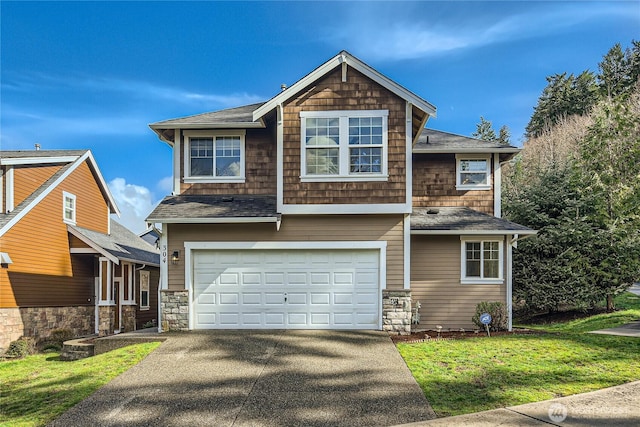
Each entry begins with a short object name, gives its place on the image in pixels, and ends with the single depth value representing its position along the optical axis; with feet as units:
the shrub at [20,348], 41.96
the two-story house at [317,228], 38.14
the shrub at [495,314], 41.39
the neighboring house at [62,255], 44.32
